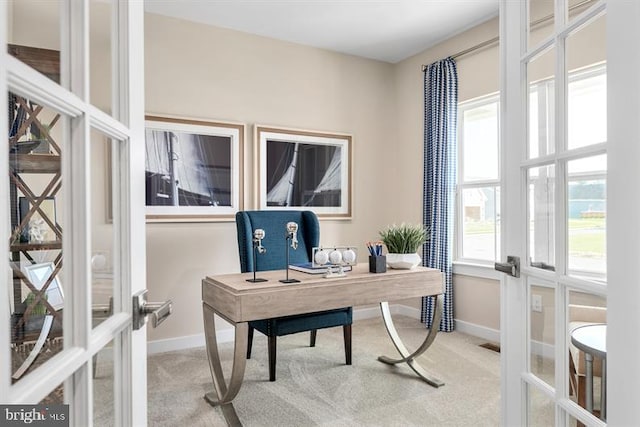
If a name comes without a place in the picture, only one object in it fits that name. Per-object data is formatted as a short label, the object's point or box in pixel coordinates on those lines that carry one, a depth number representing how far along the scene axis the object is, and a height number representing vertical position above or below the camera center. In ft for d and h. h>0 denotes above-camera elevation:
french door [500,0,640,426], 2.55 +0.11
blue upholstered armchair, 8.46 -1.06
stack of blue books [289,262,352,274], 8.01 -1.16
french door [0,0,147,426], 1.47 +0.03
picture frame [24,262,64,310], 1.66 -0.29
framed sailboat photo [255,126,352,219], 12.30 +1.35
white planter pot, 8.72 -1.07
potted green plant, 8.75 -0.75
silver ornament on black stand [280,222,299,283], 7.29 -0.41
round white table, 2.91 -1.08
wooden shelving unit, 1.47 +0.09
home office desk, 6.59 -1.55
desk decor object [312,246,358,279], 7.97 -0.97
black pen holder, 8.25 -1.07
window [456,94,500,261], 11.58 +0.92
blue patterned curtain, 12.15 +1.33
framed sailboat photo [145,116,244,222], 10.74 +1.21
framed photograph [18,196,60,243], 1.57 -0.04
